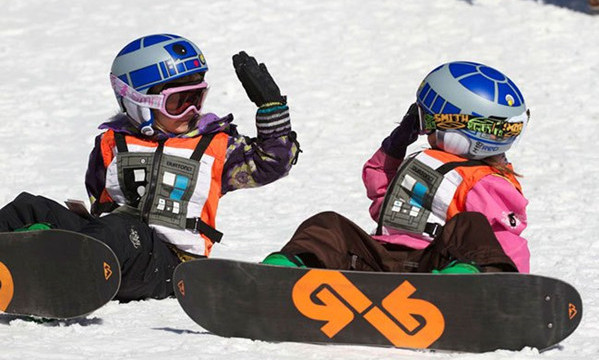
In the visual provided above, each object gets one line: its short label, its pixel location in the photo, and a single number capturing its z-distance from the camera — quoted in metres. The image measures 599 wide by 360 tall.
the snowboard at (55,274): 9.94
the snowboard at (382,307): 8.97
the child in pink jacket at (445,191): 10.11
